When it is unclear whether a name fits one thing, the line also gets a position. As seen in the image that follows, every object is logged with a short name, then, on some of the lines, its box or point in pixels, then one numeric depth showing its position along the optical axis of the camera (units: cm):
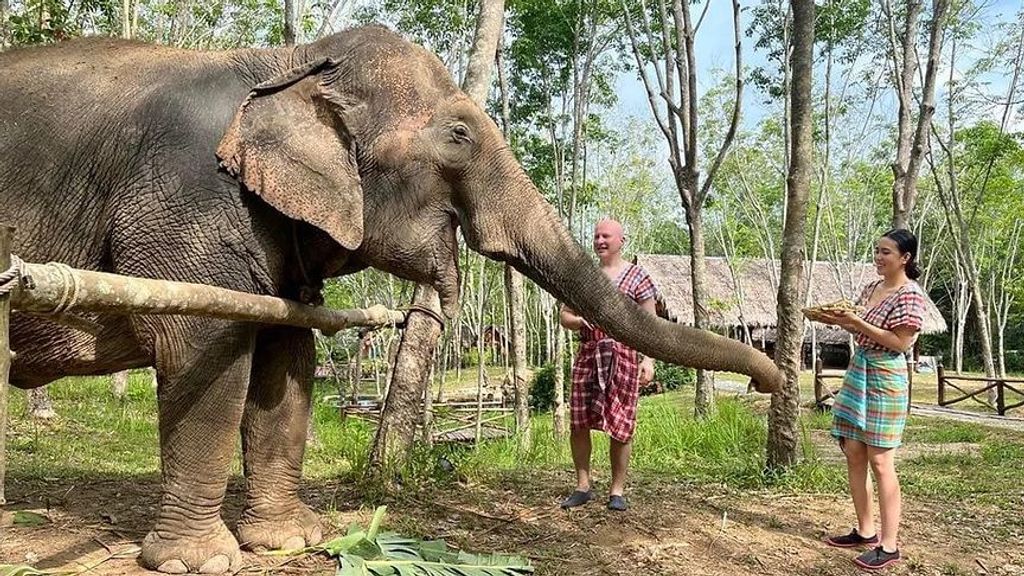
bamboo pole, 201
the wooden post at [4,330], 185
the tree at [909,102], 1184
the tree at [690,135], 1201
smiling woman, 405
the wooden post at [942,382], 1819
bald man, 488
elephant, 340
